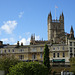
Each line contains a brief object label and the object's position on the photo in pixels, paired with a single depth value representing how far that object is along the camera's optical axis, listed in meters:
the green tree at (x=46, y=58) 64.54
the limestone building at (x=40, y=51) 83.69
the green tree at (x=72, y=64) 66.81
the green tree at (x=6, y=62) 61.24
